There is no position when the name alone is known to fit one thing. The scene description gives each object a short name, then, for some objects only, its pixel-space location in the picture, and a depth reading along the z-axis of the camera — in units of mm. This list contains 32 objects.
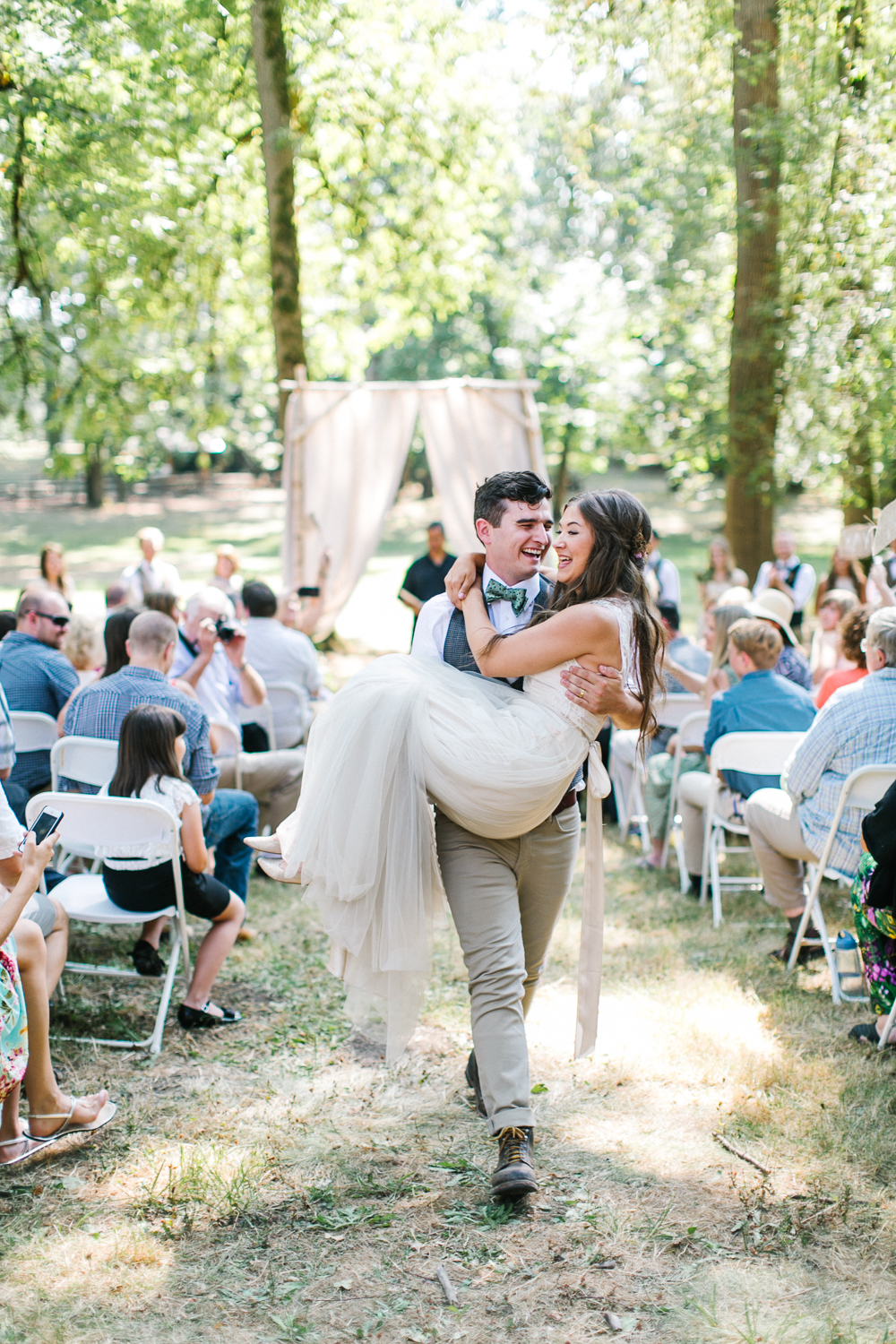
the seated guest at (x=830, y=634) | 7340
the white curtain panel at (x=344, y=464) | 10953
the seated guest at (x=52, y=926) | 3775
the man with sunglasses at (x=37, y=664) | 5383
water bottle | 4648
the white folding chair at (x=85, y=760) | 4504
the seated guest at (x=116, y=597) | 7230
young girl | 4090
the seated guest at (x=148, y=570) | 9477
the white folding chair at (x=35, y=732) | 5148
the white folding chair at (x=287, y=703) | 6551
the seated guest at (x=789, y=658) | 6266
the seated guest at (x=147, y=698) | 4465
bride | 2953
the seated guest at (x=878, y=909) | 3459
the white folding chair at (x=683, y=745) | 5891
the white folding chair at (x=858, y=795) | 4117
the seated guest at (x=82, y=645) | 6000
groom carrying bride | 2967
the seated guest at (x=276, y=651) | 6586
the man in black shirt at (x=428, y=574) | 10023
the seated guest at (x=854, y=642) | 5195
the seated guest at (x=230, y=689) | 5707
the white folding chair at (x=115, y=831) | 3934
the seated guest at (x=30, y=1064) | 3039
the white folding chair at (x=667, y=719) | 6480
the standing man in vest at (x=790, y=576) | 10102
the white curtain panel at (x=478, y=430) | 10648
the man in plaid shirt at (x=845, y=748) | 4262
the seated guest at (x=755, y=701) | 5223
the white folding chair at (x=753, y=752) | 5082
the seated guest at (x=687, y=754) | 6047
